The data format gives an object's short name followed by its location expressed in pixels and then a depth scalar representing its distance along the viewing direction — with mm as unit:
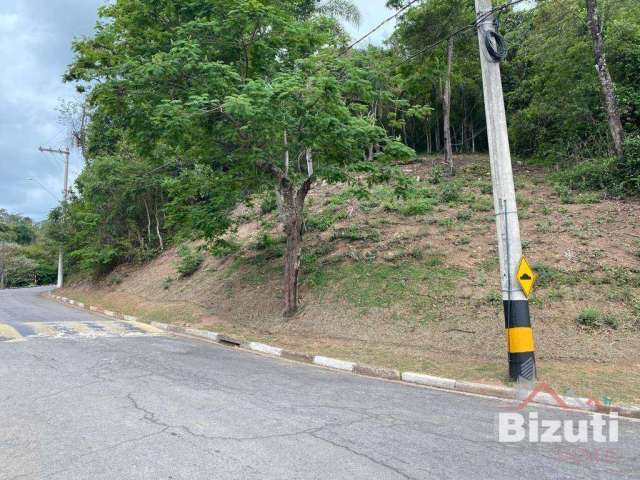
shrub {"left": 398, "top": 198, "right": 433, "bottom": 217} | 16938
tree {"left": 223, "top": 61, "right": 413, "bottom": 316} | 9688
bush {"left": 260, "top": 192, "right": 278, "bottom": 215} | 22031
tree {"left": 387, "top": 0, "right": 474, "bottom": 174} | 21094
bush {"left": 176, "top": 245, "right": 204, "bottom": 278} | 21453
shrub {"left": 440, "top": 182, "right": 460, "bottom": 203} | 18006
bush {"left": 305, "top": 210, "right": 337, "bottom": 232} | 17700
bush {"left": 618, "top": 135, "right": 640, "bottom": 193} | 15344
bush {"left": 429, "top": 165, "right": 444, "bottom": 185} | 21528
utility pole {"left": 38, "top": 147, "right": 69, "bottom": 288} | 33116
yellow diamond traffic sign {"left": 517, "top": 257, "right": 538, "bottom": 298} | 7836
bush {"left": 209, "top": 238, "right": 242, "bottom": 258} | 15488
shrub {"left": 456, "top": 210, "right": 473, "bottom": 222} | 15691
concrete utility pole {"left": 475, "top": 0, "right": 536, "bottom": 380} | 7738
